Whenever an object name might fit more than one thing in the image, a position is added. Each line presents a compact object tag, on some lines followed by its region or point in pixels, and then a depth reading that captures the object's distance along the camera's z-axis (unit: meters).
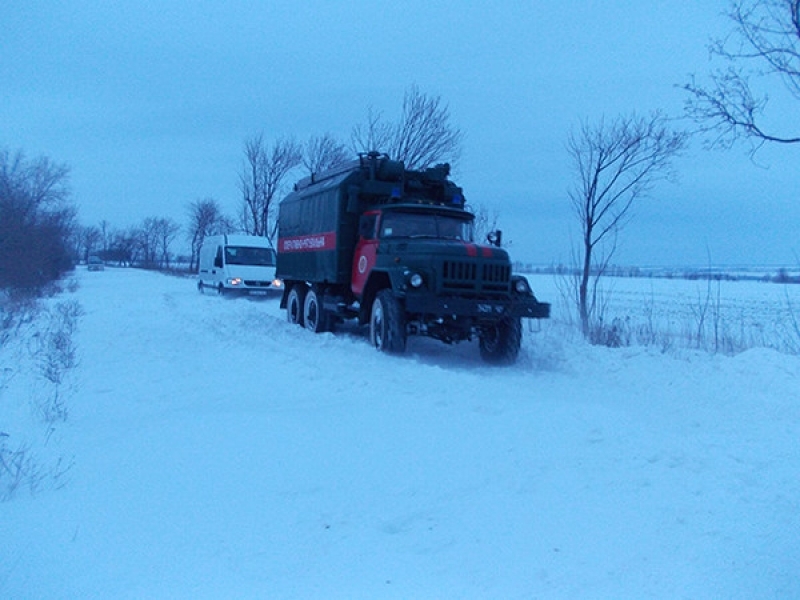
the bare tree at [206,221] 59.25
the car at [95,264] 75.18
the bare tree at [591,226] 12.91
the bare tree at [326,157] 31.19
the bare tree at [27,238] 22.66
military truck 8.97
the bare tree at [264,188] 37.84
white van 22.33
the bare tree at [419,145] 22.83
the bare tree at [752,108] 8.02
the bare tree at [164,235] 100.50
